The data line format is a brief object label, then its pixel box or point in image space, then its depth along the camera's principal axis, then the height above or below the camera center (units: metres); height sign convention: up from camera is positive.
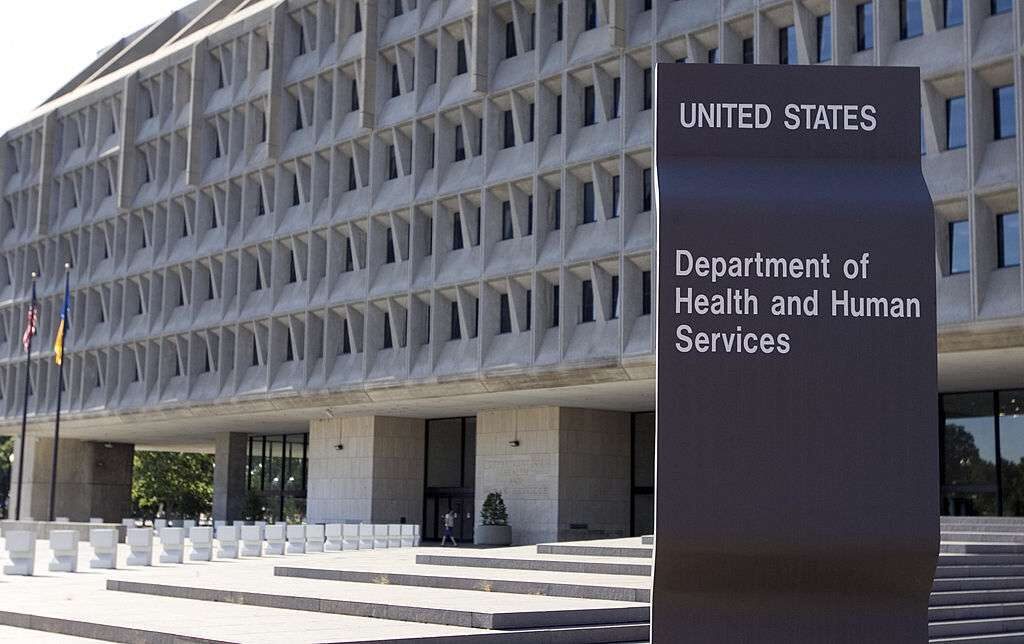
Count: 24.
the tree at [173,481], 95.19 +1.10
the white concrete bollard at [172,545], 31.20 -1.19
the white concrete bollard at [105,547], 28.75 -1.17
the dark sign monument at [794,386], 6.03 +0.56
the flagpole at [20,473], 66.00 +1.05
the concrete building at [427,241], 31.66 +8.73
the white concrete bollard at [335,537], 37.03 -1.11
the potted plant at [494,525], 42.50 -0.80
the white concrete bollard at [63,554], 27.55 -1.28
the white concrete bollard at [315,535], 36.12 -1.03
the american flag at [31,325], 48.20 +6.39
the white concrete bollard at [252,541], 34.34 -1.19
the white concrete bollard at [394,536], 39.69 -1.13
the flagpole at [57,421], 51.20 +2.94
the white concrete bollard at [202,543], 32.25 -1.17
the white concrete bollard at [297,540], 36.56 -1.20
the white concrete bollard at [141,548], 29.52 -1.22
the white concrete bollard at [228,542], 33.56 -1.19
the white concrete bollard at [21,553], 26.14 -1.22
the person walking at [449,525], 44.38 -0.85
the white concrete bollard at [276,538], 34.88 -1.10
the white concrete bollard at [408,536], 40.07 -1.13
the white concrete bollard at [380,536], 38.72 -1.11
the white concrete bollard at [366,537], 38.09 -1.12
